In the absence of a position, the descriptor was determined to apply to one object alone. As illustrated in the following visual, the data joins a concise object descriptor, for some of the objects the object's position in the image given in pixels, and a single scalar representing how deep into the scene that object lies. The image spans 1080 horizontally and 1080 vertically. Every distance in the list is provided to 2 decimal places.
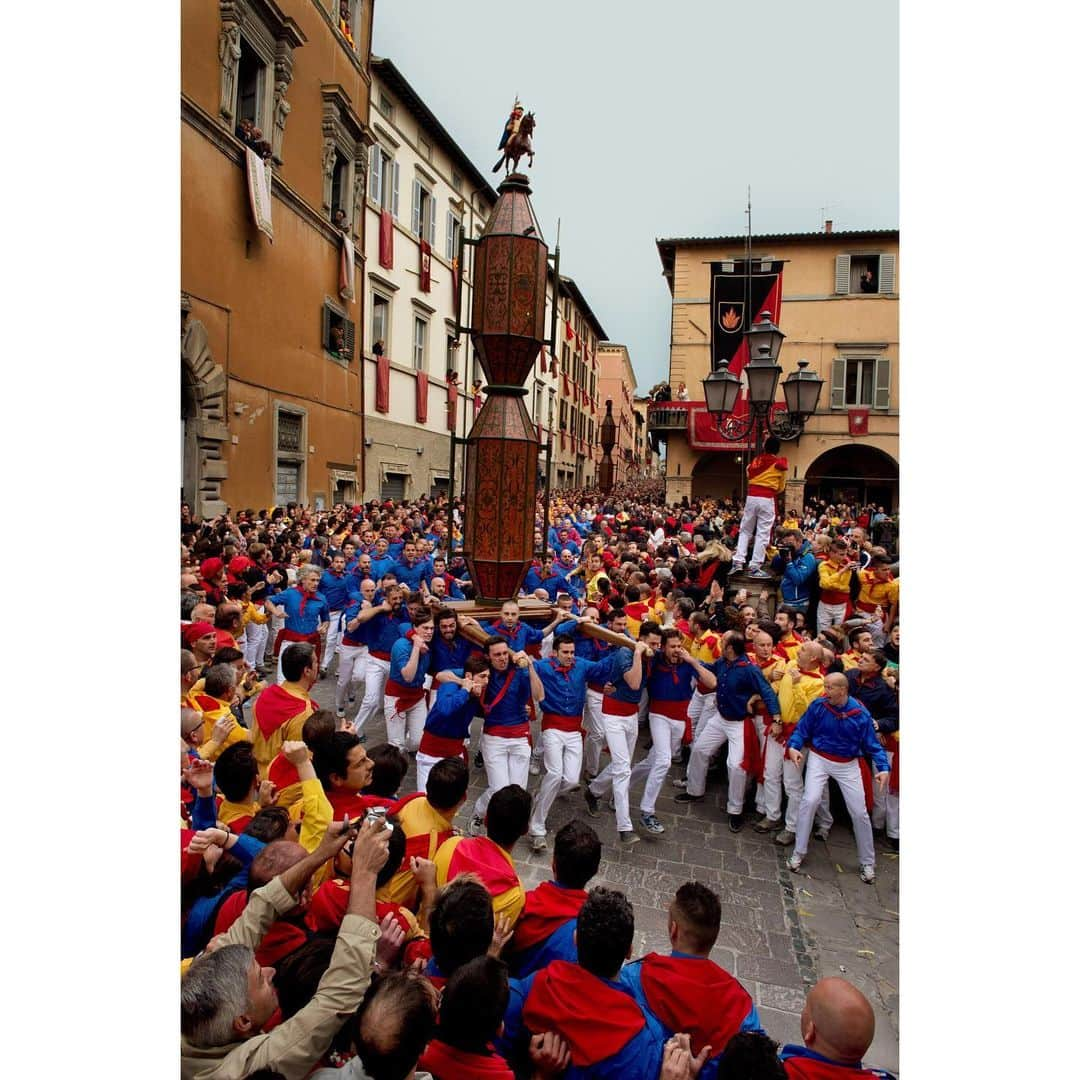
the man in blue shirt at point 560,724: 5.81
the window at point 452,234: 26.03
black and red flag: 16.30
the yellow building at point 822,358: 26.78
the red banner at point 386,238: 21.08
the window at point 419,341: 24.09
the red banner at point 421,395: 23.81
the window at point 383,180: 20.98
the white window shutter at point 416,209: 23.53
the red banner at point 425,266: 23.77
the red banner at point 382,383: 21.23
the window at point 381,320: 21.49
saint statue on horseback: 7.05
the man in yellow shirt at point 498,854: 3.06
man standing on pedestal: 9.83
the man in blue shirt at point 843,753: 5.20
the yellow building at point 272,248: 13.36
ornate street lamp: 7.84
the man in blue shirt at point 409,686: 6.16
